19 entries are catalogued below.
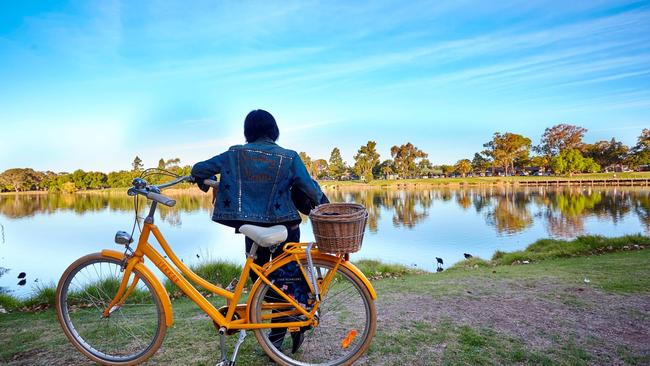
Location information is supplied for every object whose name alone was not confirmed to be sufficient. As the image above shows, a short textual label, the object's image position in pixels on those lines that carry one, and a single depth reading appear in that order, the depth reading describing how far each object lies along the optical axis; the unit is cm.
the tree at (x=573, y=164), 7506
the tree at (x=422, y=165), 9925
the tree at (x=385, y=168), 9629
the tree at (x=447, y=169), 10999
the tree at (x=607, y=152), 7725
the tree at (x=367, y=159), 9319
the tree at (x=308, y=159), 9821
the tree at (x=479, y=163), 9502
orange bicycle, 248
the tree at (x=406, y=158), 9544
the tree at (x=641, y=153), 7194
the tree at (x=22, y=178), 8725
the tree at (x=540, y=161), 8719
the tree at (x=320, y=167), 10512
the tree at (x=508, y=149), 8619
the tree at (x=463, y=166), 10006
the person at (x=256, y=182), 259
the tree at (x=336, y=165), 10281
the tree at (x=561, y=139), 9000
